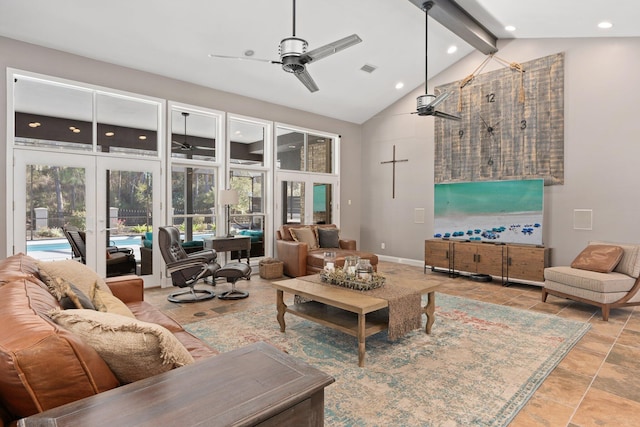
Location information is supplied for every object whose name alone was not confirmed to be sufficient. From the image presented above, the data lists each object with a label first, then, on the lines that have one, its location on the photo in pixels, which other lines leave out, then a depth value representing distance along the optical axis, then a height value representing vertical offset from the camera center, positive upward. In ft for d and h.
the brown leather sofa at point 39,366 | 3.26 -1.55
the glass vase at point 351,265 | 11.80 -1.97
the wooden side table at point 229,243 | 18.76 -1.92
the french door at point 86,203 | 14.98 +0.23
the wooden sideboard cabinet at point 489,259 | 18.48 -2.81
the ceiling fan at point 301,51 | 10.27 +4.66
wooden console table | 3.22 -1.94
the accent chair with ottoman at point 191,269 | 14.49 -2.59
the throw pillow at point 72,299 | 6.23 -1.66
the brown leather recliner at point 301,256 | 20.22 -2.77
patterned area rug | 7.40 -4.19
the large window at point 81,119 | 15.06 +4.17
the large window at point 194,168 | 19.24 +2.26
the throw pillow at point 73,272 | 7.39 -1.44
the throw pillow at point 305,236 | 22.18 -1.74
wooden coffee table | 9.44 -3.18
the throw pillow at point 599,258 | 14.48 -2.05
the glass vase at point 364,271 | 11.53 -2.07
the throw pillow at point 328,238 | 22.86 -1.92
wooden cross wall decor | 26.76 +2.23
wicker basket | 20.49 -3.52
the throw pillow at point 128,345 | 4.00 -1.57
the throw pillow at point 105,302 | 7.25 -2.05
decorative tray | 11.14 -2.34
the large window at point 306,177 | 24.13 +2.34
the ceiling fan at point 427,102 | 15.51 +4.83
